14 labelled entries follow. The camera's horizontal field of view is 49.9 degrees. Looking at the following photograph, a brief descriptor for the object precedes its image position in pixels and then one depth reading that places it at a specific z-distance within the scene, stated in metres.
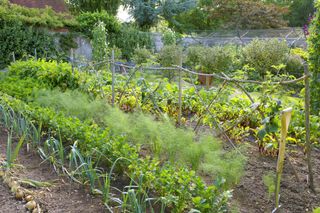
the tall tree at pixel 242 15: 20.41
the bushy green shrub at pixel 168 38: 14.54
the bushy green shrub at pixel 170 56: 11.18
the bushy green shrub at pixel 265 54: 10.88
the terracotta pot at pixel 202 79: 11.25
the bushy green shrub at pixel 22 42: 11.35
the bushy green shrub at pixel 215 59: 10.52
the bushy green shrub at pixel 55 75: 5.97
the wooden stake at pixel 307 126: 2.69
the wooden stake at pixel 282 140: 2.25
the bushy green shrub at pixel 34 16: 11.52
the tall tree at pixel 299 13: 25.59
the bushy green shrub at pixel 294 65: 11.41
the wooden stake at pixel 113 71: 5.18
